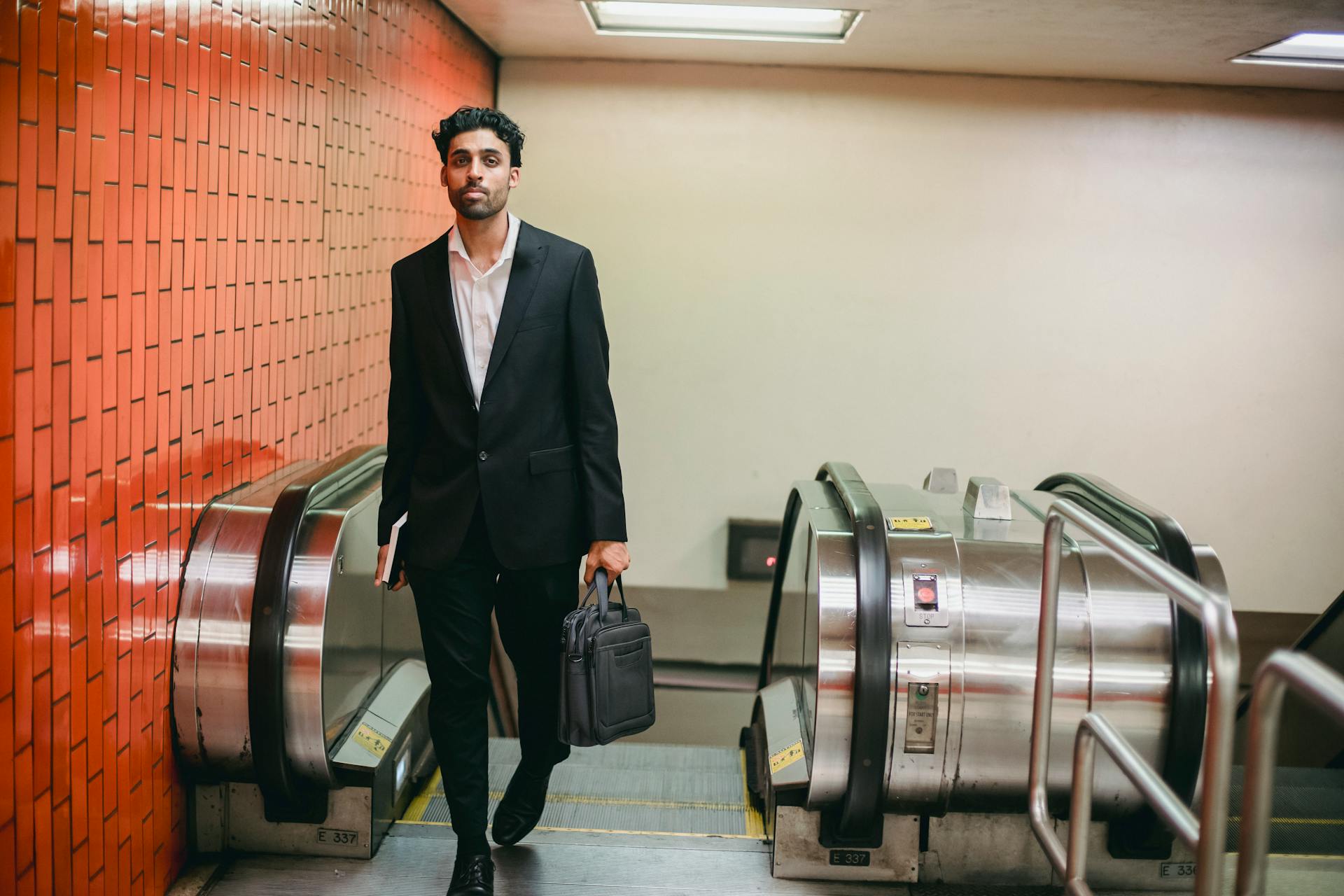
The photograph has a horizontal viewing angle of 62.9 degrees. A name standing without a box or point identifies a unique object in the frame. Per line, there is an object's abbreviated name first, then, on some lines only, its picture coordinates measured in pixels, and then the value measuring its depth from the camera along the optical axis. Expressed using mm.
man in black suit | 2529
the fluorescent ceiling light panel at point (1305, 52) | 5031
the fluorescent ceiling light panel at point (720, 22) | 5195
